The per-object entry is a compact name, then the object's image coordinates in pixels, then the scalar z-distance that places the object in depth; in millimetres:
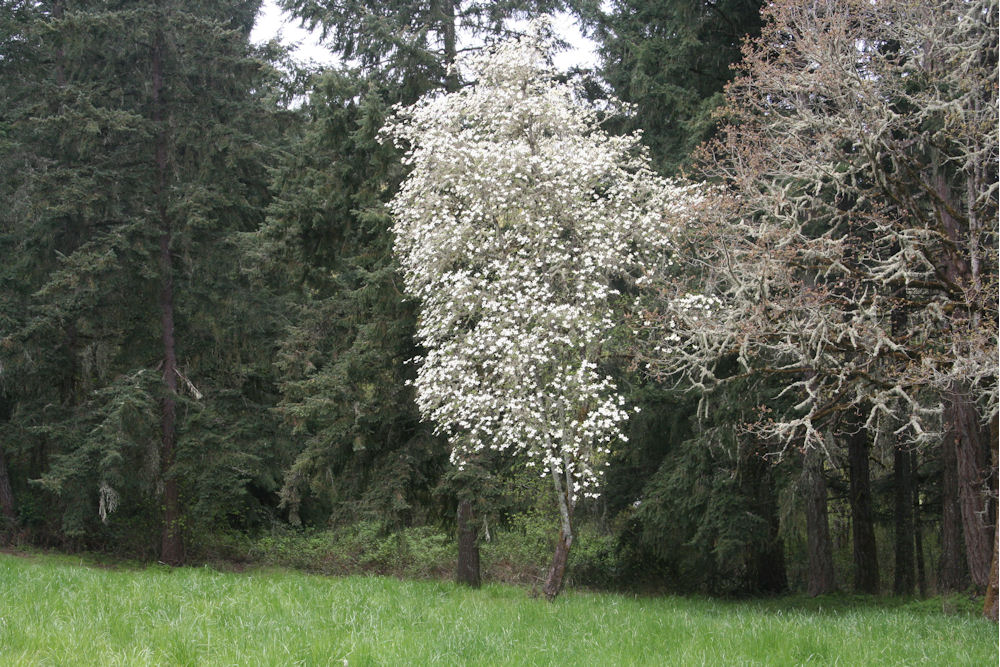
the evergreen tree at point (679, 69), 14586
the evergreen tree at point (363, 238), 13414
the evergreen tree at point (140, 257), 17859
